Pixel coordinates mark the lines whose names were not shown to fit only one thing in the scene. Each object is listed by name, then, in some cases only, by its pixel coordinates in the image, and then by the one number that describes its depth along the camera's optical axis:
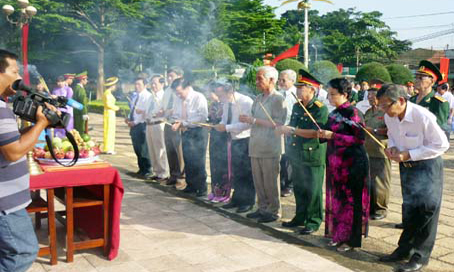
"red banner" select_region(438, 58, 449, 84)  11.63
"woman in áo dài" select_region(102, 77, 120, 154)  10.04
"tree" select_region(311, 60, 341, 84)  14.98
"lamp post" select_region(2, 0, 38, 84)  13.36
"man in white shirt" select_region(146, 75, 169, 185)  7.55
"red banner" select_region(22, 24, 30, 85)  9.16
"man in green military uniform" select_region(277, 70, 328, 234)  4.69
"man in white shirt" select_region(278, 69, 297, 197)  6.53
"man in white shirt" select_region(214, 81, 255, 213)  5.74
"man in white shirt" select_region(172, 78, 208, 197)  6.54
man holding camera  2.40
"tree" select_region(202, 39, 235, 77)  12.46
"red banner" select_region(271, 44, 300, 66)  7.89
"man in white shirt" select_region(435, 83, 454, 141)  9.79
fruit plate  4.11
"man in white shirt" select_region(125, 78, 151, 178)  7.89
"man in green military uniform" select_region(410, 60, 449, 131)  5.15
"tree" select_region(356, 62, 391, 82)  18.61
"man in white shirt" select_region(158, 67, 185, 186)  7.11
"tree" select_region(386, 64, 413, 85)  21.63
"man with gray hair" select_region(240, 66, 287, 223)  5.09
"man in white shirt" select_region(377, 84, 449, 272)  3.63
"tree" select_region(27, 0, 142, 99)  20.55
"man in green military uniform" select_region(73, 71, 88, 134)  10.57
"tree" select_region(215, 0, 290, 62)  17.71
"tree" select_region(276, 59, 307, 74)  14.52
